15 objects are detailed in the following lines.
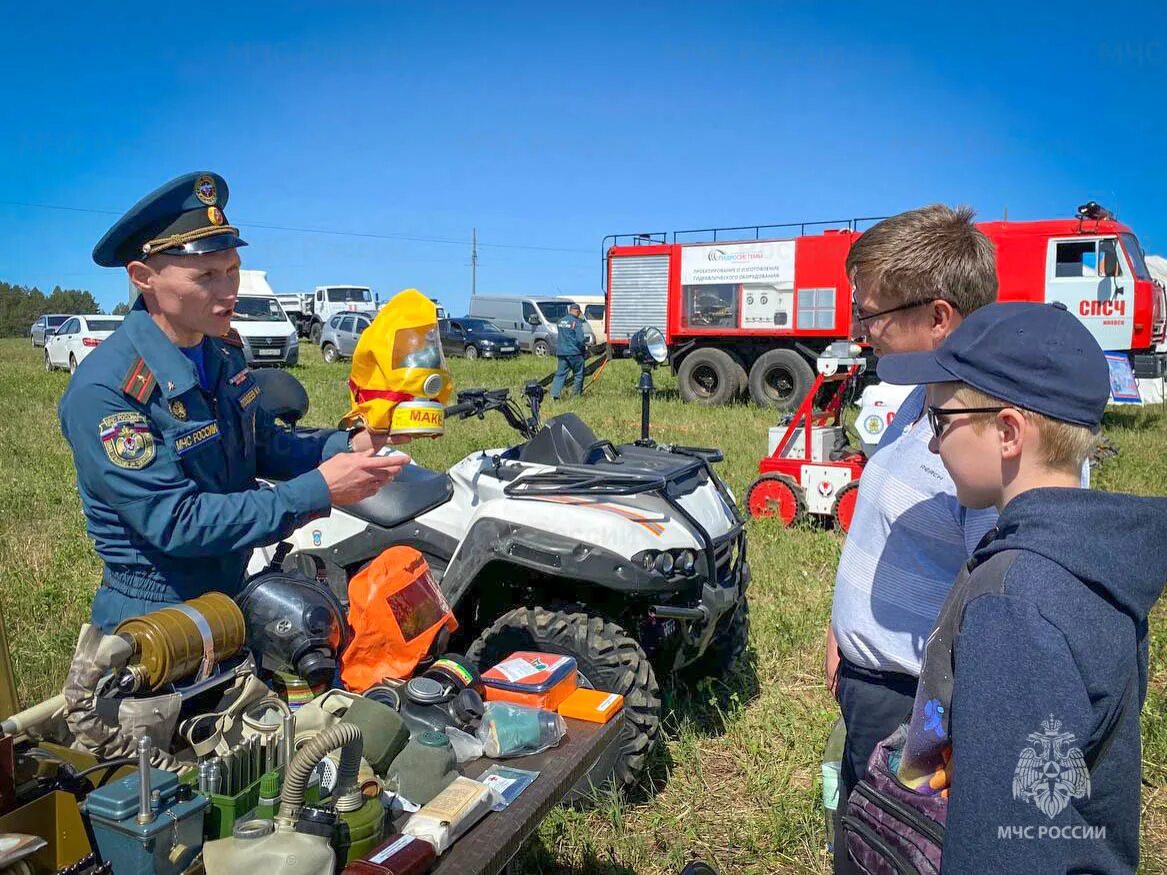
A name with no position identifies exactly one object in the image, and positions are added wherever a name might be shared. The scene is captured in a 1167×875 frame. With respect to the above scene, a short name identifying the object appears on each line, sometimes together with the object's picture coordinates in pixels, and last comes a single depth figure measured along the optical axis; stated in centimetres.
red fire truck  1270
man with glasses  194
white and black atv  332
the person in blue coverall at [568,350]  1606
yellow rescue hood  237
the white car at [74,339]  2016
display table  165
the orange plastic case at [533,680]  222
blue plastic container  142
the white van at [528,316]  2862
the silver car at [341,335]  2370
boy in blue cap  120
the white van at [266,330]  2083
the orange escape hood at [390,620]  279
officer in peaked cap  203
